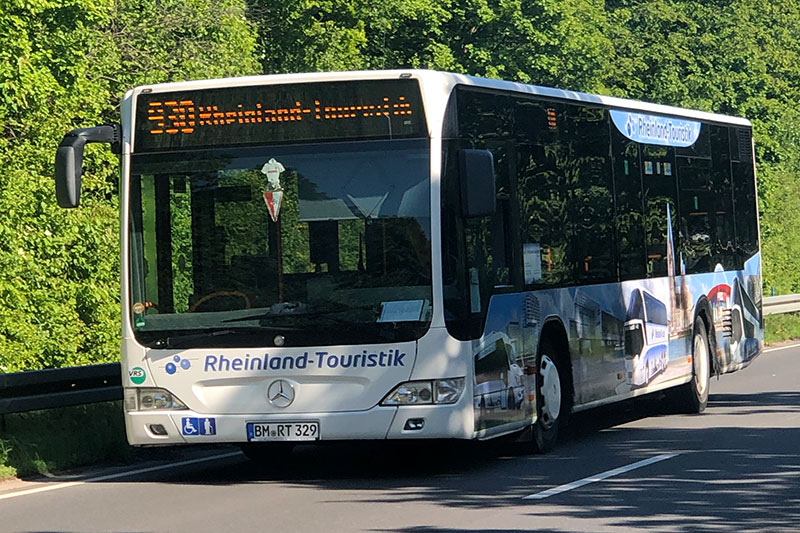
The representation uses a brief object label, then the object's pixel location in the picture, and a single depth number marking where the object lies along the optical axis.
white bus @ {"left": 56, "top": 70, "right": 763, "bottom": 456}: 11.89
